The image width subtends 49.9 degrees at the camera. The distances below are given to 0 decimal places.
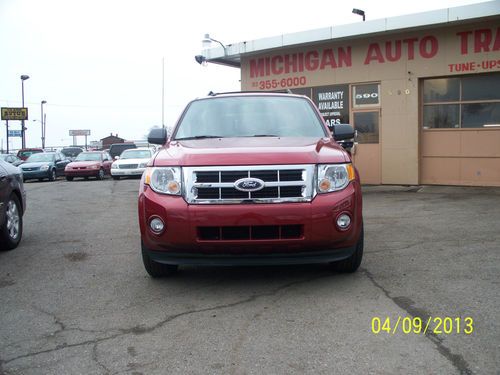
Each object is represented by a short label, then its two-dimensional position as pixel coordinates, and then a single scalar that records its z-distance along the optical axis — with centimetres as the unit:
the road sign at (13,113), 5122
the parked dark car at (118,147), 3630
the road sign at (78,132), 9025
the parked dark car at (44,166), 2461
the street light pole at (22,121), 4722
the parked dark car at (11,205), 670
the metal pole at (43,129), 6864
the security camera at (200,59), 1574
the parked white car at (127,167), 2314
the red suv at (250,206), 441
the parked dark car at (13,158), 2927
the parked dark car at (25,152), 3850
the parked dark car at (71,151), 4402
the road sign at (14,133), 6544
